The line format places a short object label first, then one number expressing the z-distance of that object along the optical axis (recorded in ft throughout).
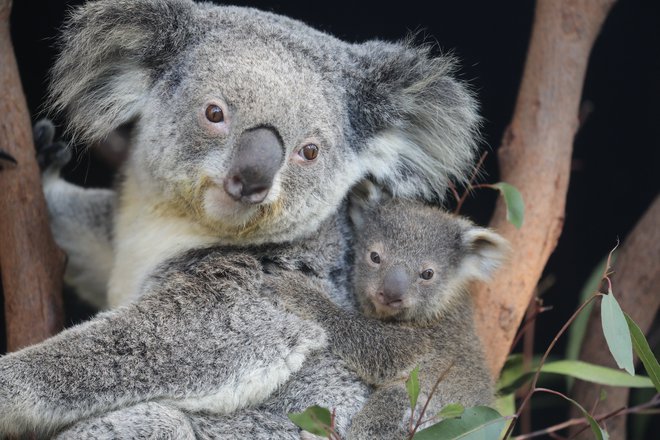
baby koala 8.84
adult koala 8.07
